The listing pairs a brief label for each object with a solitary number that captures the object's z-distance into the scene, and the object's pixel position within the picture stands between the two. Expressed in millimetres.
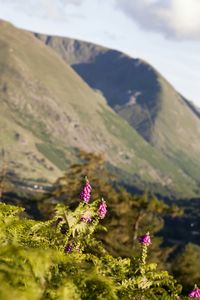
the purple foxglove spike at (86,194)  11203
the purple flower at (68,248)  9262
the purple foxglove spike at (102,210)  10625
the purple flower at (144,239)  10959
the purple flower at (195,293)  9398
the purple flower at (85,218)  9612
